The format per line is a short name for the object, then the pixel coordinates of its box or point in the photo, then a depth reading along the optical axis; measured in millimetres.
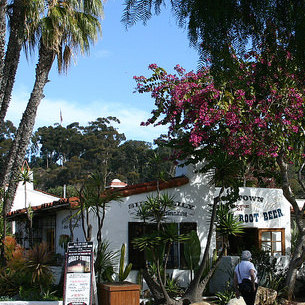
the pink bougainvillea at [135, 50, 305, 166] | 13039
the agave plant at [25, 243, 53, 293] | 11883
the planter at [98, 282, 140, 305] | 10945
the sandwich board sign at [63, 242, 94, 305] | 10352
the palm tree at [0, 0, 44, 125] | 13930
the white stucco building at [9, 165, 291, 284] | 13734
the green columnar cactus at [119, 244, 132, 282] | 12508
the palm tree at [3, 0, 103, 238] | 14938
